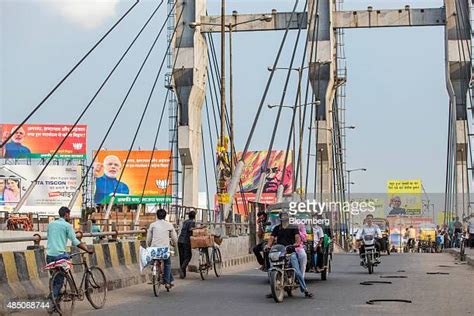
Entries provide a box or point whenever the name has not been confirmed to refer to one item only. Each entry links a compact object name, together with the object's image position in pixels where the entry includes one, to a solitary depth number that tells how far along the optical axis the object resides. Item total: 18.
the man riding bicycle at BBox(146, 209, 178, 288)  16.16
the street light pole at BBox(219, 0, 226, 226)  31.29
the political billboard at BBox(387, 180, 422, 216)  105.19
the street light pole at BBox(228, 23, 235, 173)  33.80
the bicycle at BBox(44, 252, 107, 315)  12.00
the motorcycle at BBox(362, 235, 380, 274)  22.89
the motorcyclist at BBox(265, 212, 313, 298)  15.07
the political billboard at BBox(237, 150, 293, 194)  87.38
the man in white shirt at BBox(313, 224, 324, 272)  19.02
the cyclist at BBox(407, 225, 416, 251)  54.56
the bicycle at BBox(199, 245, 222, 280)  20.30
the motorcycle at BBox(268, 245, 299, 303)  14.37
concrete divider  12.62
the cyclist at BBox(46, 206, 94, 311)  12.21
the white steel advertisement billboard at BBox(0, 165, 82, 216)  69.12
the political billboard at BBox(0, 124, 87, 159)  77.06
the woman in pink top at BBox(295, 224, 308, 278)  15.30
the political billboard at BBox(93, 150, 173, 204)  73.94
